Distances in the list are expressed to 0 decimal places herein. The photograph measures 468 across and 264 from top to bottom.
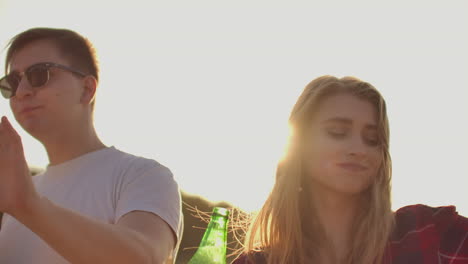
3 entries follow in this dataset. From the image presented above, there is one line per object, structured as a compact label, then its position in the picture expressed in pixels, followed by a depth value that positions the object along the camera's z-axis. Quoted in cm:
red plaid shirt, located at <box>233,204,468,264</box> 310
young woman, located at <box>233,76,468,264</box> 324
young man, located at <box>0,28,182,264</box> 204
